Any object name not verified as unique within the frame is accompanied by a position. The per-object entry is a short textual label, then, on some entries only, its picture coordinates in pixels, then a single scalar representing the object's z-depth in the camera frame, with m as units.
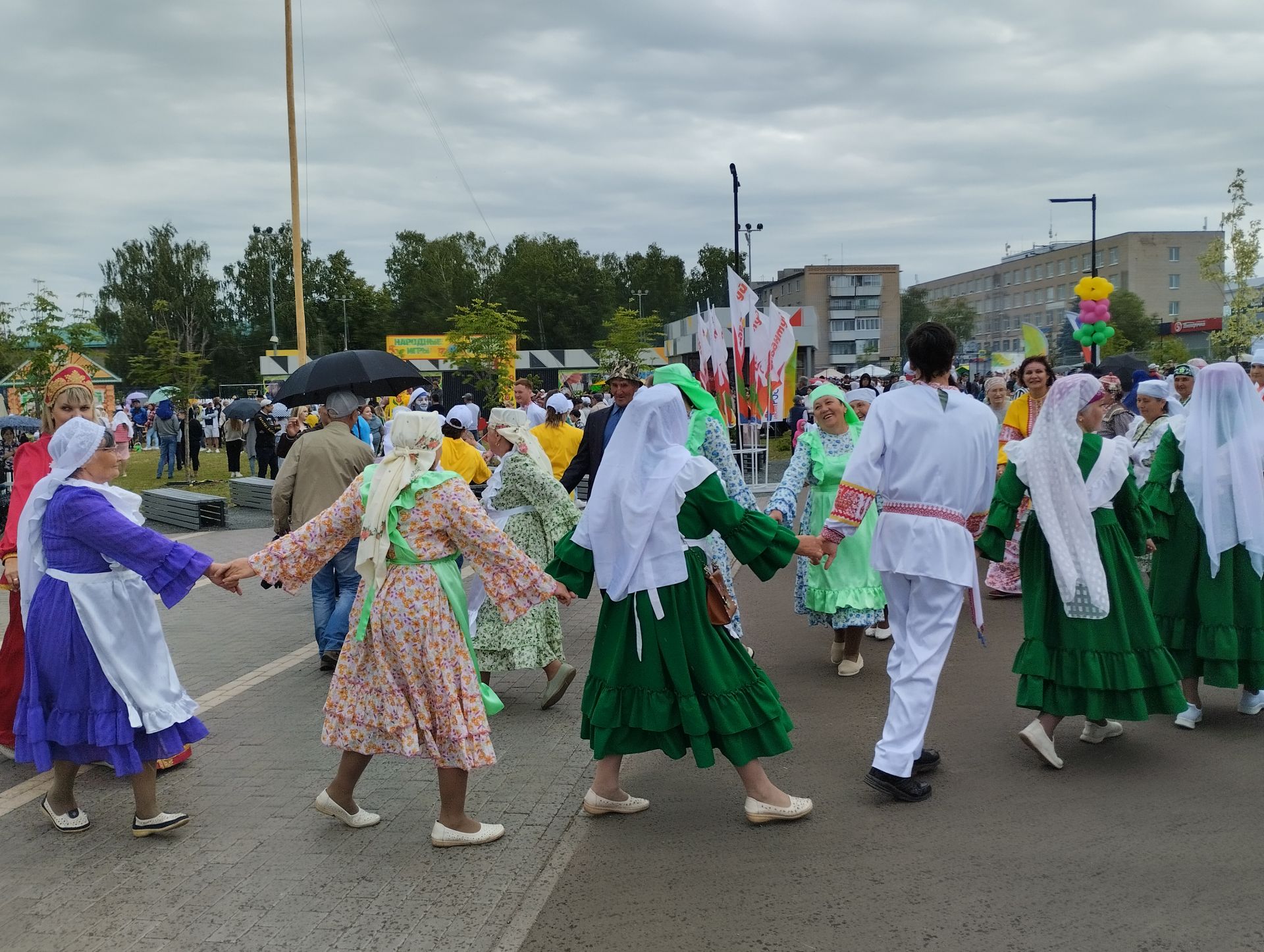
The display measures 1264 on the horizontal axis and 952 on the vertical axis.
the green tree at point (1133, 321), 81.81
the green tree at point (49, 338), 20.84
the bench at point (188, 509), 16.31
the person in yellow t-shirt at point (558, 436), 10.02
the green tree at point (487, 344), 38.47
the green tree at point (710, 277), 100.00
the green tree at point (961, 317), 102.44
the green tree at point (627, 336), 48.91
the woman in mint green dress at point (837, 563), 7.29
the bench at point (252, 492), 18.81
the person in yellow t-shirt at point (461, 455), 8.42
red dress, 5.69
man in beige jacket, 7.55
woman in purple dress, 4.59
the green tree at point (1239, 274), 32.00
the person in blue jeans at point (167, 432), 24.48
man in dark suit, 9.16
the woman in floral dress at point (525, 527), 6.75
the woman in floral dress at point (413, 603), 4.50
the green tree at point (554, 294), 87.12
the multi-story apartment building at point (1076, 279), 100.31
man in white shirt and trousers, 4.86
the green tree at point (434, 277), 86.94
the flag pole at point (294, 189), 23.06
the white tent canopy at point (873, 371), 33.84
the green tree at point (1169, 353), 55.69
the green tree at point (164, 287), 79.56
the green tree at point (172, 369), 24.14
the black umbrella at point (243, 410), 24.02
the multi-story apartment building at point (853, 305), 115.44
